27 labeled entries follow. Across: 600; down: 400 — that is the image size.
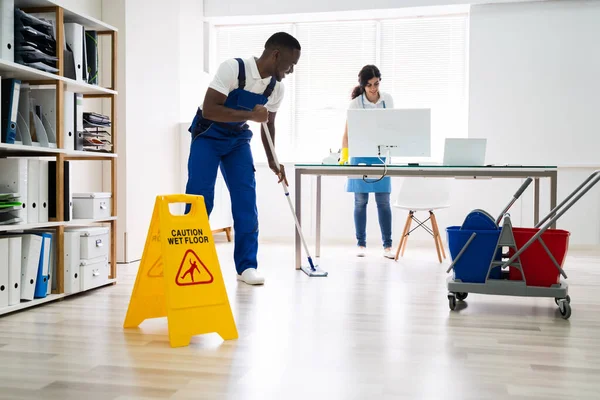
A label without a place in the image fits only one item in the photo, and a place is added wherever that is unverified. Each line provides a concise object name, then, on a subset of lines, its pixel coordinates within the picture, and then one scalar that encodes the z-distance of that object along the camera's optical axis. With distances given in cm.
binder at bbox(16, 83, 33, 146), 255
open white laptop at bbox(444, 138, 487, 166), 340
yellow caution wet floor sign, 198
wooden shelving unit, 250
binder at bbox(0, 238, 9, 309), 237
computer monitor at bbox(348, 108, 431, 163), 337
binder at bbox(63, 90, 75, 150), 281
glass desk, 334
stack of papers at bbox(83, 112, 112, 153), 303
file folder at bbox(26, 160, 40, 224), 257
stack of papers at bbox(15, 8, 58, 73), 251
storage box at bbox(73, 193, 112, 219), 293
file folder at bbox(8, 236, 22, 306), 242
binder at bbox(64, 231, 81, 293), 277
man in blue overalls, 284
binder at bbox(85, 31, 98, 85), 305
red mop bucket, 248
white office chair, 433
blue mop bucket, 254
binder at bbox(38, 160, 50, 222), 263
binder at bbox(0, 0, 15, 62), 238
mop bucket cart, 248
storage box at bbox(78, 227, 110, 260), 285
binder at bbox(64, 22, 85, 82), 287
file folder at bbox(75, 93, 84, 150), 291
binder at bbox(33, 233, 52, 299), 262
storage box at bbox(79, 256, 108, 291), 286
